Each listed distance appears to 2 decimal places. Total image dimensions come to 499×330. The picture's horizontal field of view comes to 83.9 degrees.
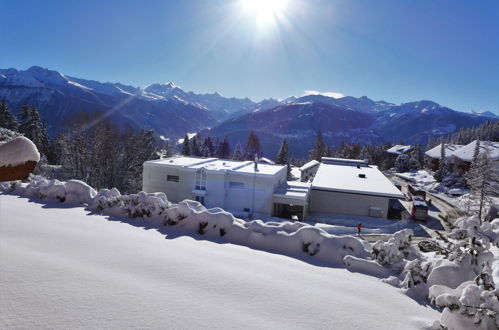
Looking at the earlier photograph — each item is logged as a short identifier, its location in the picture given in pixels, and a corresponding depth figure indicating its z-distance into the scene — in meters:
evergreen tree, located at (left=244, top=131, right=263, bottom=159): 71.38
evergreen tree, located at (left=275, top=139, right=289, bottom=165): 60.41
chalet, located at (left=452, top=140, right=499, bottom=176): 44.09
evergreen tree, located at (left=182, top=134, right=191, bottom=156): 66.82
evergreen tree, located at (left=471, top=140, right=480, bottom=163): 41.02
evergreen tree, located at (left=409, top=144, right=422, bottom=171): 61.25
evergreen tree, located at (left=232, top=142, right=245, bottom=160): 71.28
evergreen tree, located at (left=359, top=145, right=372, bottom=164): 69.11
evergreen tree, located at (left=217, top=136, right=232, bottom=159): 73.88
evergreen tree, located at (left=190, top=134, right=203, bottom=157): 73.88
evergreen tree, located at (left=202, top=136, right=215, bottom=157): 73.31
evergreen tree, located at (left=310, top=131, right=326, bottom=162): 69.62
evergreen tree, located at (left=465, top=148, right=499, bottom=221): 27.83
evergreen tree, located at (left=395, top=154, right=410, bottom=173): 61.38
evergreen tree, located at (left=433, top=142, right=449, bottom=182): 46.94
